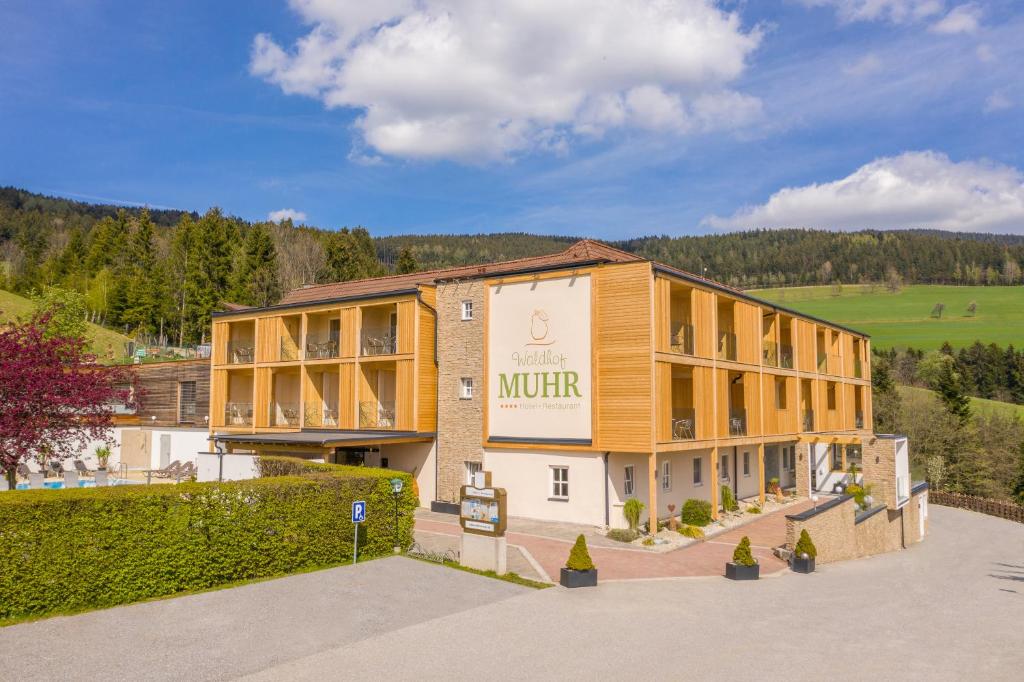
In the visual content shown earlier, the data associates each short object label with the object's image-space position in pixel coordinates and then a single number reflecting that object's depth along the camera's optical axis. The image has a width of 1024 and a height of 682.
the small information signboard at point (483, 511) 15.91
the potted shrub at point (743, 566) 16.61
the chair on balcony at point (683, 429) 23.48
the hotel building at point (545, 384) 22.67
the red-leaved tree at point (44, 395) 17.50
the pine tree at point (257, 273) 63.34
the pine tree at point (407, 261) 69.99
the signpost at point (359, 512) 15.60
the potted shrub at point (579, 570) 15.11
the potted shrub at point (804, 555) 18.06
